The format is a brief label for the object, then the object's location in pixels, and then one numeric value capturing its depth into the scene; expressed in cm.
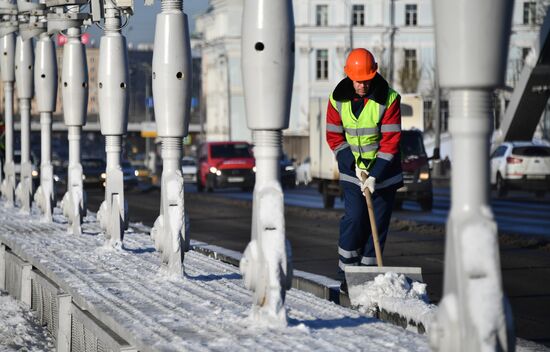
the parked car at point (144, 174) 9395
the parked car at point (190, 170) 8434
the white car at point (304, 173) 7089
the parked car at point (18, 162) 5857
